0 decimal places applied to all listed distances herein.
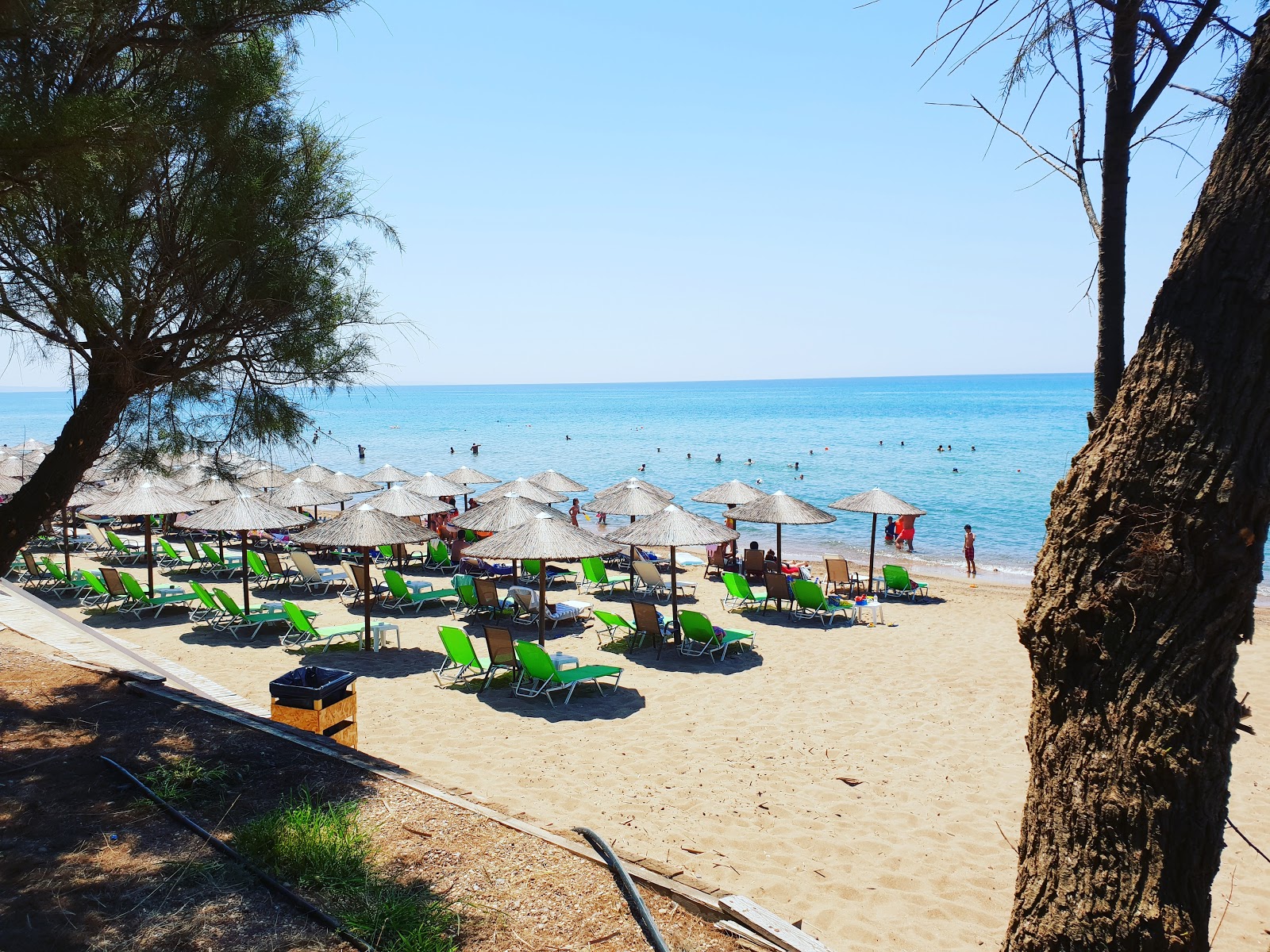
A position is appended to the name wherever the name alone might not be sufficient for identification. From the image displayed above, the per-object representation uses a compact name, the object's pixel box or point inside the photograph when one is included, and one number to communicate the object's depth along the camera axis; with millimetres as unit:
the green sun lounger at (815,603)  12953
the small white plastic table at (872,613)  13207
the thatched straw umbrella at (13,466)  18352
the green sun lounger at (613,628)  11508
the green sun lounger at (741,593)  13484
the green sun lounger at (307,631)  11070
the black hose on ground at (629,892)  3357
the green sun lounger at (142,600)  12875
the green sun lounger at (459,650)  9359
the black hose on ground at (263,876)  3396
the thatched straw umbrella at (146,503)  12953
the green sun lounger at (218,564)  16469
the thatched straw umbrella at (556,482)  19188
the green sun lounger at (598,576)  15398
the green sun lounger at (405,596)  13562
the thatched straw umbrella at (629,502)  15008
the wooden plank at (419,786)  3824
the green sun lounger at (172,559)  17531
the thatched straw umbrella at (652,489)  16016
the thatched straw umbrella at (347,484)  19859
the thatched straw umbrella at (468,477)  22047
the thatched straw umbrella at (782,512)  14359
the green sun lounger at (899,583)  15461
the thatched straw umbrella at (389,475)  20766
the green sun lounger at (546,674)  8844
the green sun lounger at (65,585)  14555
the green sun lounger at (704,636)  10617
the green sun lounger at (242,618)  11789
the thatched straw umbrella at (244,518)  12203
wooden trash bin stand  6156
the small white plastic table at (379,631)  11188
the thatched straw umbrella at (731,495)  16422
